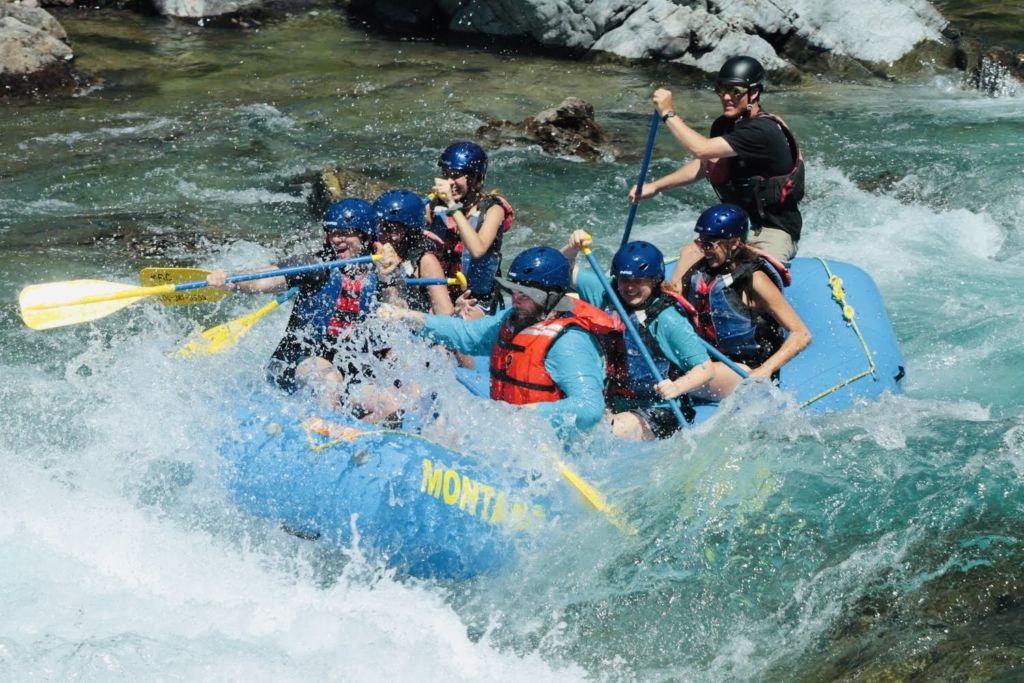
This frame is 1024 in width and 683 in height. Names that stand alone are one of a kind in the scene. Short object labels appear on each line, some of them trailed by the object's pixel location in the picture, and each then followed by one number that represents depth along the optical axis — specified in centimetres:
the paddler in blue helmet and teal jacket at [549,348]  998
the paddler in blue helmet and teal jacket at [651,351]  1042
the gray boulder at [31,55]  2531
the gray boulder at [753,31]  2798
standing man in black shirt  1163
